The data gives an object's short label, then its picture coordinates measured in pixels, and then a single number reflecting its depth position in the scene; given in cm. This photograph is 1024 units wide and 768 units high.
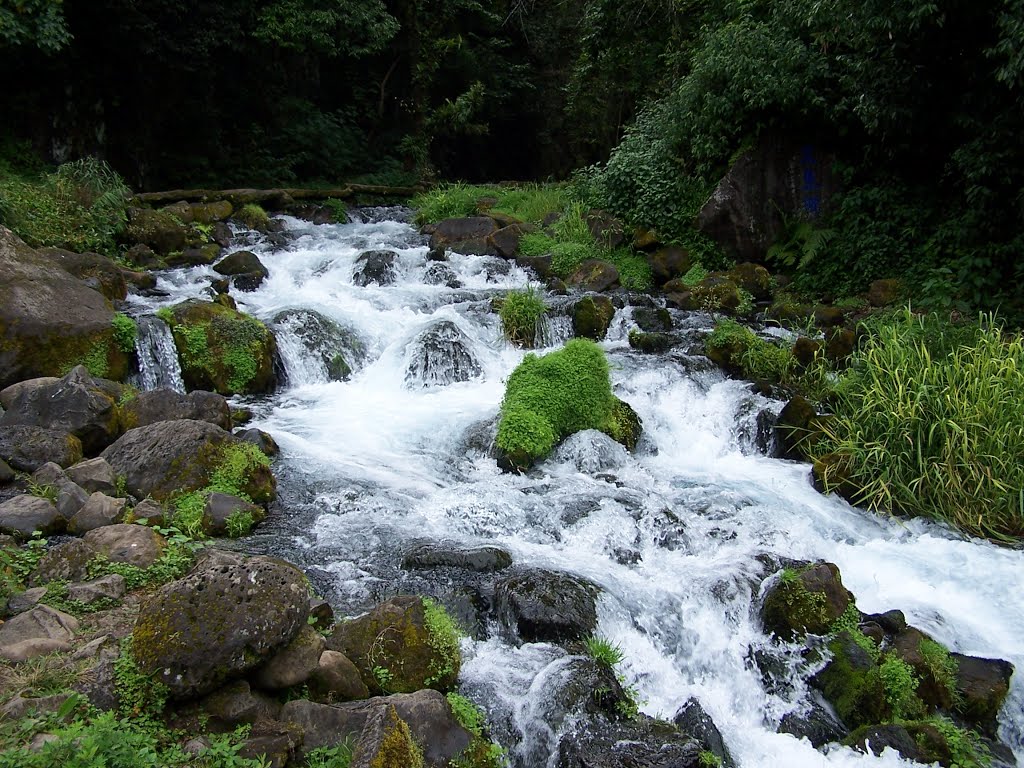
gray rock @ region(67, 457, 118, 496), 563
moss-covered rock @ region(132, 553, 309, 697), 346
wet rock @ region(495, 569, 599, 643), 486
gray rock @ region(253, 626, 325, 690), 373
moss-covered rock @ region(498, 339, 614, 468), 755
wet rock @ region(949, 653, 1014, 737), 474
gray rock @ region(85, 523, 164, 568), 467
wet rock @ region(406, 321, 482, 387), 994
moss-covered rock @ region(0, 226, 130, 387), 762
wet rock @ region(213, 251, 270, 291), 1194
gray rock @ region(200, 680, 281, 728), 347
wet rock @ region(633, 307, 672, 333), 1111
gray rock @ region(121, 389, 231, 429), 691
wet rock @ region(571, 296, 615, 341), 1099
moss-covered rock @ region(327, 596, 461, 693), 414
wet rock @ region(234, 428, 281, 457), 714
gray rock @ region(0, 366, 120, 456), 645
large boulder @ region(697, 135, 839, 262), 1324
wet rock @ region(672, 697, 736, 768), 427
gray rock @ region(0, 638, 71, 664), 357
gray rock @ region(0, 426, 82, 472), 586
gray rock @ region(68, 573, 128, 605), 423
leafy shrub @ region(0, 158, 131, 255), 1079
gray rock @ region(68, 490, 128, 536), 511
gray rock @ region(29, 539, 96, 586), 440
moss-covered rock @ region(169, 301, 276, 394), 891
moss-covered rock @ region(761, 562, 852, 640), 511
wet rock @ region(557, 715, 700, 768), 388
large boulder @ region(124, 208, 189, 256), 1229
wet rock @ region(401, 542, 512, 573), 551
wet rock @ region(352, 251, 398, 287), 1287
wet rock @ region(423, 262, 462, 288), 1323
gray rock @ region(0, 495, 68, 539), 488
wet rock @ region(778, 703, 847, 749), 450
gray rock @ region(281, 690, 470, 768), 353
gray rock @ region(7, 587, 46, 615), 403
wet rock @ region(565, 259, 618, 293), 1291
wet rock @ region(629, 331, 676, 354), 1033
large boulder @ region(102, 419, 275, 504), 590
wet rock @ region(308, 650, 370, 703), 386
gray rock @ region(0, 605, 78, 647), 375
